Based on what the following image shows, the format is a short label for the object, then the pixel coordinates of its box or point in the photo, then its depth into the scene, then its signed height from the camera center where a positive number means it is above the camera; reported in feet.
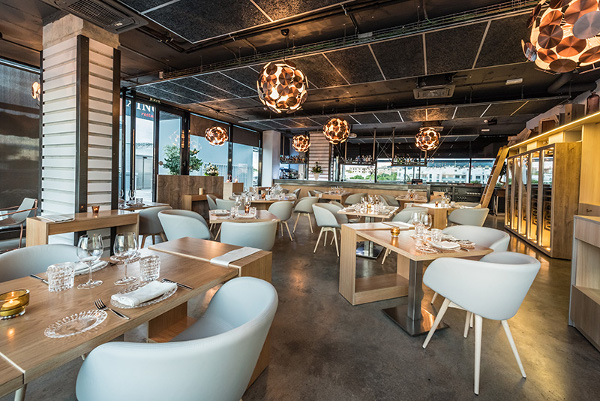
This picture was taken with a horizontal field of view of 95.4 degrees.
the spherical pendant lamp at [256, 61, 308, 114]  11.64 +4.64
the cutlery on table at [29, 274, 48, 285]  4.87 -1.71
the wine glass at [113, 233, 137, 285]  5.27 -1.17
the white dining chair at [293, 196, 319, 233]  23.41 -1.21
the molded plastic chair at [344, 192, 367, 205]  28.04 -0.51
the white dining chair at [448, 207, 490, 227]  17.88 -1.30
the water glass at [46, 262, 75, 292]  4.54 -1.55
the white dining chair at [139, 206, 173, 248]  14.96 -1.86
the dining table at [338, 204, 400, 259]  15.47 -1.11
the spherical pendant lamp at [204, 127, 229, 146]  28.84 +5.81
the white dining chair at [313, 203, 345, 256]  16.92 -1.64
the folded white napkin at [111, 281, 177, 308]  4.04 -1.65
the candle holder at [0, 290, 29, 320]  3.61 -1.62
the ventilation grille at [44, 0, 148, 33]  9.93 +6.75
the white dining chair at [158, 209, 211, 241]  12.02 -1.68
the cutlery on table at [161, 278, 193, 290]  4.74 -1.68
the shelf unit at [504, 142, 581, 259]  17.35 +0.15
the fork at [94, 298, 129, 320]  3.78 -1.74
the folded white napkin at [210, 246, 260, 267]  5.96 -1.54
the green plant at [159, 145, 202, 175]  29.99 +3.24
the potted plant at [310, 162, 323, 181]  37.24 +2.91
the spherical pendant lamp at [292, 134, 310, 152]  32.17 +5.88
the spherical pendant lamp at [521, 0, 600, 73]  5.57 +3.71
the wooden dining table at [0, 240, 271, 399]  2.81 -1.77
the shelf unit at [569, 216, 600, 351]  8.16 -2.51
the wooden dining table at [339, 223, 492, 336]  8.03 -3.36
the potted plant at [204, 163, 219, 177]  25.74 +1.76
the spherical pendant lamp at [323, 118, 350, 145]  23.49 +5.49
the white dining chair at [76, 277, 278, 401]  2.75 -1.91
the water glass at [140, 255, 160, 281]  4.98 -1.50
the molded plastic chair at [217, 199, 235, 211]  19.10 -0.97
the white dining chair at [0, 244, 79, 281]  5.83 -1.67
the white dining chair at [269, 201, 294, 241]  19.11 -1.20
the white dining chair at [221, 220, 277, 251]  10.55 -1.66
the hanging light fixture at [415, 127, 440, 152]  27.14 +5.78
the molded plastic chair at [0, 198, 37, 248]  15.69 -1.89
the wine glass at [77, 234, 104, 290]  5.00 -1.17
